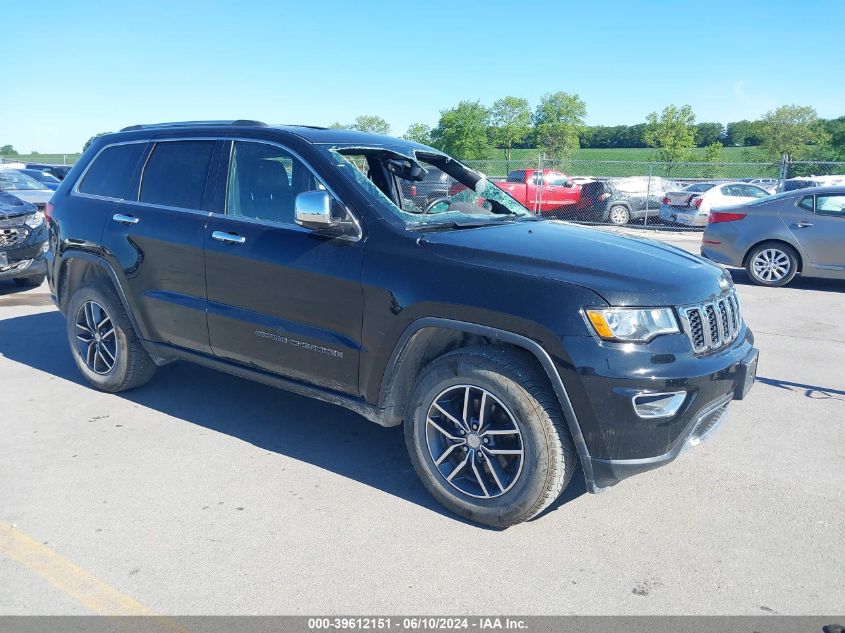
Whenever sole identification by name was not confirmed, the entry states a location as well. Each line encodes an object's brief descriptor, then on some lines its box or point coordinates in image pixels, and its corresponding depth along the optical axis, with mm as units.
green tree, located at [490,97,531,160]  75625
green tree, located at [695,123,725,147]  97312
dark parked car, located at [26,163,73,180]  26294
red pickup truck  21734
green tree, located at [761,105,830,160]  52562
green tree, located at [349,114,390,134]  75475
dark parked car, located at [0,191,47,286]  9102
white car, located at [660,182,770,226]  19359
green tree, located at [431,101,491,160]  65500
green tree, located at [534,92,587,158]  78000
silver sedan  9875
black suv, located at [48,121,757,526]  3199
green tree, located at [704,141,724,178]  53034
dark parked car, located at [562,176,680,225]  20750
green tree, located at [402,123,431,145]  68188
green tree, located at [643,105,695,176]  56125
